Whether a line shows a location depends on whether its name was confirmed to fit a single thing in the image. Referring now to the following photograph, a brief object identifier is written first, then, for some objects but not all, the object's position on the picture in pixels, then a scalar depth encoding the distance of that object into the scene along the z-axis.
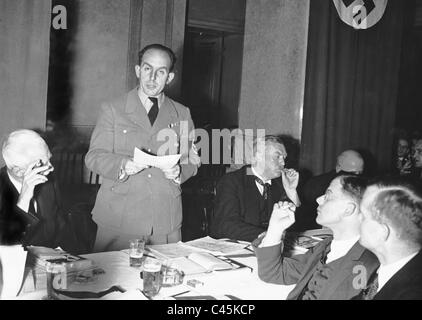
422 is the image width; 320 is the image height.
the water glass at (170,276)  1.90
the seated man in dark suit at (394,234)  1.52
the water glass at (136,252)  2.12
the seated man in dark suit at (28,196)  2.08
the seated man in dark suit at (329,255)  1.78
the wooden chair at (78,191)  2.99
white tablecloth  1.79
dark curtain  4.45
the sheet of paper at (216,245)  2.49
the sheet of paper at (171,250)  2.30
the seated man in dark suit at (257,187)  3.08
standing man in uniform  2.69
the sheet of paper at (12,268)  1.67
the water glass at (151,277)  1.79
